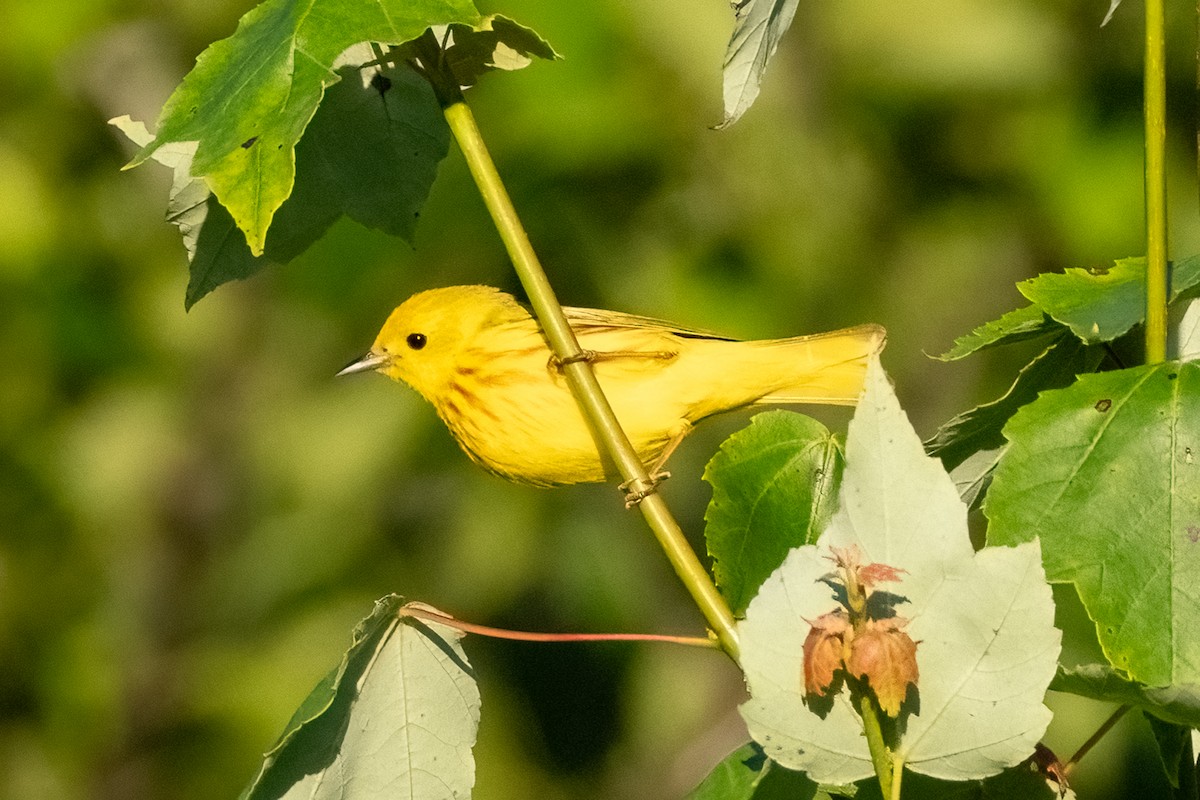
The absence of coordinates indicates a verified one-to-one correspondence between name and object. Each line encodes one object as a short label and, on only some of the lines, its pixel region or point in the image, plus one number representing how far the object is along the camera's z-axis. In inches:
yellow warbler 160.0
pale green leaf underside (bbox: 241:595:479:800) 152.8
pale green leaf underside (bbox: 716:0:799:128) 151.7
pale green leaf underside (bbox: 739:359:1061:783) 149.4
